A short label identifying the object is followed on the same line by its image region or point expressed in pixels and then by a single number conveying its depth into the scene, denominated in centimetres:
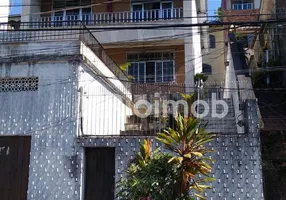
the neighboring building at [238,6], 3362
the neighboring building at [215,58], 2655
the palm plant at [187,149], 696
